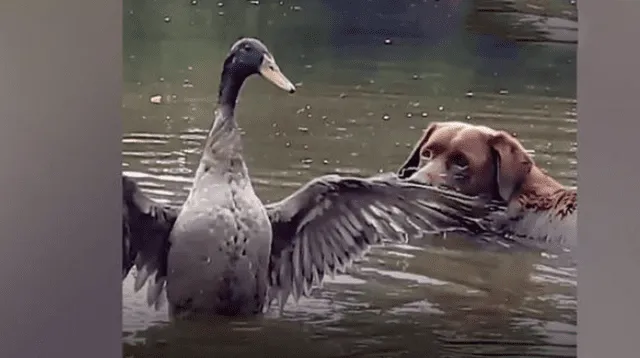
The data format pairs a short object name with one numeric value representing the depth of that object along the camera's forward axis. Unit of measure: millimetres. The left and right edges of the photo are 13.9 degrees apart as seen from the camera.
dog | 4427
